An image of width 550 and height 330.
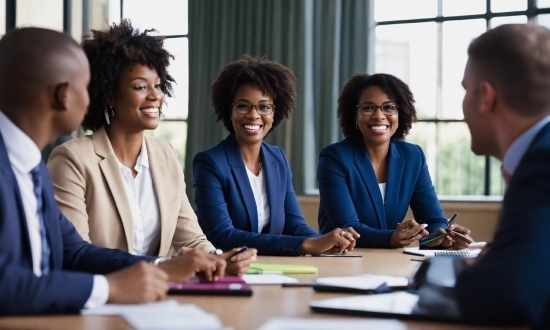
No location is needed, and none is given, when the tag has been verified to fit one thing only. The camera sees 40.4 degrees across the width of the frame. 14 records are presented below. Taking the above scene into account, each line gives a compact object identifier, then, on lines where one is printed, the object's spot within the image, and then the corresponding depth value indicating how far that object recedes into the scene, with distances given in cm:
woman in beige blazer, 273
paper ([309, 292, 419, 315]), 169
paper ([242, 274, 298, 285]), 217
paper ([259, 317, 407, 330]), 153
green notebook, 241
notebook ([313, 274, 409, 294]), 199
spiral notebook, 303
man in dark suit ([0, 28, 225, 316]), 170
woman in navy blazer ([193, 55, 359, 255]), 348
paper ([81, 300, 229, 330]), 151
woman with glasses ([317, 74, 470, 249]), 392
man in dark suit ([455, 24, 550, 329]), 152
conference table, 155
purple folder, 194
